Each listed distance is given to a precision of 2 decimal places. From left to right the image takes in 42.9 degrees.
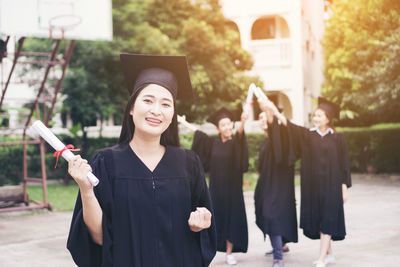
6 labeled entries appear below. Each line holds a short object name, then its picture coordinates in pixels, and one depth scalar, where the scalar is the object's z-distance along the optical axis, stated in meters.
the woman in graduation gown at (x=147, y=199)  2.56
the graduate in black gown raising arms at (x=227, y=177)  6.73
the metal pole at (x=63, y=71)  10.45
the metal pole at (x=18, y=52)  10.30
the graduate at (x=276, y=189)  6.68
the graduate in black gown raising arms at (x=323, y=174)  6.55
